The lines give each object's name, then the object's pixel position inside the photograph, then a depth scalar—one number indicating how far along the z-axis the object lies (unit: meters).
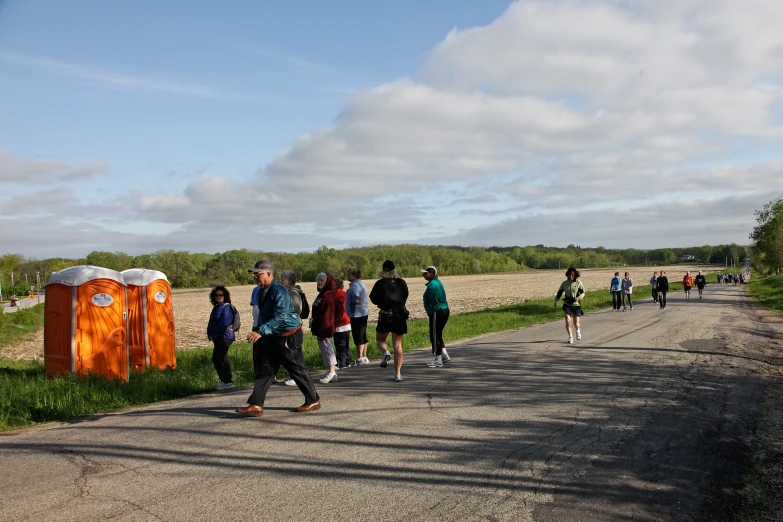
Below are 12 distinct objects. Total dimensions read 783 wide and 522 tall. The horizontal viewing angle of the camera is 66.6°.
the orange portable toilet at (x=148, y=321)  12.13
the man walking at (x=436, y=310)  11.16
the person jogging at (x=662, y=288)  27.48
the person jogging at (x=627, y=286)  27.92
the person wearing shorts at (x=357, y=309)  12.69
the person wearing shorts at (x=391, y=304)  10.04
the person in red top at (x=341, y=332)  11.95
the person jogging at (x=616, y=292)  27.53
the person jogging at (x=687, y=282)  35.00
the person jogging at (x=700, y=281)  37.50
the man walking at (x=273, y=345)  7.41
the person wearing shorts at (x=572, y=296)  14.89
